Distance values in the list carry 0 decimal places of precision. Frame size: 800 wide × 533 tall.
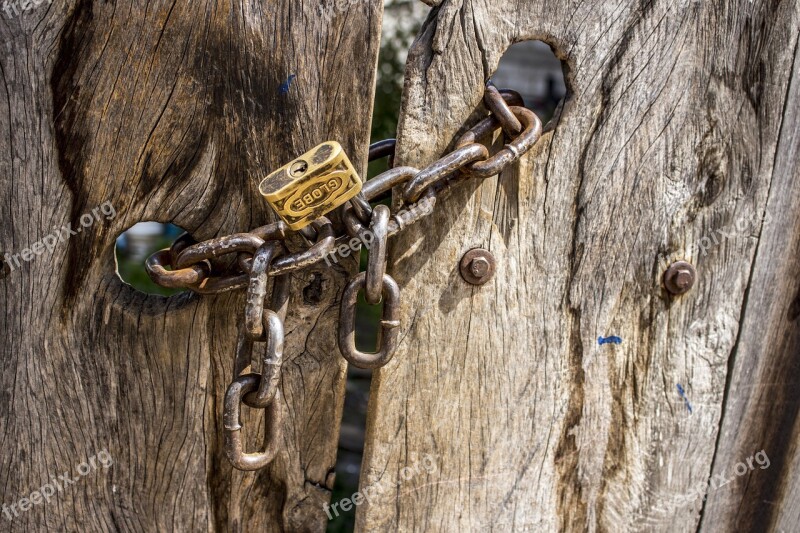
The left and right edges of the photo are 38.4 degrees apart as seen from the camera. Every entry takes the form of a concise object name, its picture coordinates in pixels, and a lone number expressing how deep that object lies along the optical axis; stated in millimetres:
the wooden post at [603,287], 678
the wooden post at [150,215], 640
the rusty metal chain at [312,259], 627
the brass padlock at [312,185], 609
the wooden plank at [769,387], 727
